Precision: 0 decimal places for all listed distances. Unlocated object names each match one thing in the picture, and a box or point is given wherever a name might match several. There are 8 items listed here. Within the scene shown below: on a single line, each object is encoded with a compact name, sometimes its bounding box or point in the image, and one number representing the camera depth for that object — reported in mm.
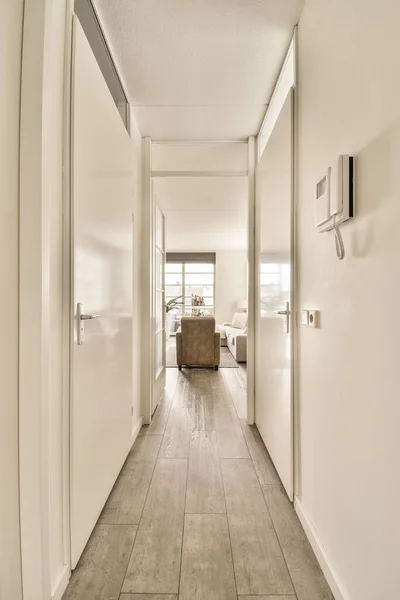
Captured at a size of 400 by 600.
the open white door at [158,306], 3334
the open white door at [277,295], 1901
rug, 5816
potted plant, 9406
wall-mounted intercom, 1157
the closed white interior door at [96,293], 1403
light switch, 1517
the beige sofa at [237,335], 6172
